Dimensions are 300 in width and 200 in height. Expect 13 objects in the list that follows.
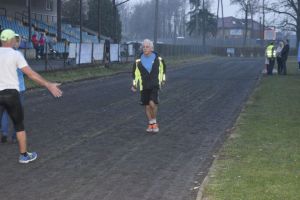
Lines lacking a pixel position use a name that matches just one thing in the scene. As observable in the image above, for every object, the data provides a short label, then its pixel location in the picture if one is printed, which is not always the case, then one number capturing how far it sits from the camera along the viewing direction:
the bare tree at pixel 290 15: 62.38
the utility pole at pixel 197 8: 104.31
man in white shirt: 7.92
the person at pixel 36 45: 33.76
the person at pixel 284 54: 30.78
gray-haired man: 11.32
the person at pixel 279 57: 30.58
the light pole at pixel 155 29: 47.97
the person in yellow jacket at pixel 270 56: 30.48
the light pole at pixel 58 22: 43.52
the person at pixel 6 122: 9.73
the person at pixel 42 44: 34.56
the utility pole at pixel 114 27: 40.53
